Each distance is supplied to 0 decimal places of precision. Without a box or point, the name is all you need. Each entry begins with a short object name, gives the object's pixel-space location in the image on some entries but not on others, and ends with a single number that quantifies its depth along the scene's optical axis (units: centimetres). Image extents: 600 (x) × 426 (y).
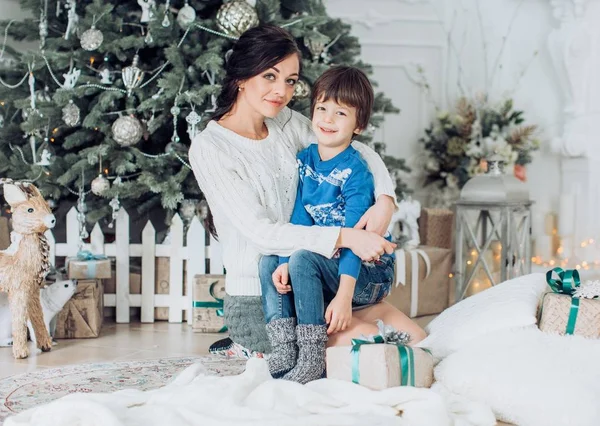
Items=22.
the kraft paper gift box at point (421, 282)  366
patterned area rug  239
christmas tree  342
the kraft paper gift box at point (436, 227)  414
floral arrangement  437
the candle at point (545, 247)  455
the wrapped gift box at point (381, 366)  217
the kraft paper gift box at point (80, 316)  327
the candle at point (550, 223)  463
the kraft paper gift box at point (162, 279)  367
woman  246
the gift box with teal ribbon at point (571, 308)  238
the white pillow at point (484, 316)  243
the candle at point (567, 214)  451
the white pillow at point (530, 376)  204
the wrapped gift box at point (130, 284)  366
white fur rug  193
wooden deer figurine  293
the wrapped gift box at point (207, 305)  345
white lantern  383
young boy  233
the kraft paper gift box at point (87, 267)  336
